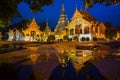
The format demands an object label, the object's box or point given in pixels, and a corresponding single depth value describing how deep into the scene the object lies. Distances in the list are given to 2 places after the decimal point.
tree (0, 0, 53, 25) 2.98
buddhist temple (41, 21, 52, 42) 21.17
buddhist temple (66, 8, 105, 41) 16.40
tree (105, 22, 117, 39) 19.79
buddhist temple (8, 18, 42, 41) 19.20
